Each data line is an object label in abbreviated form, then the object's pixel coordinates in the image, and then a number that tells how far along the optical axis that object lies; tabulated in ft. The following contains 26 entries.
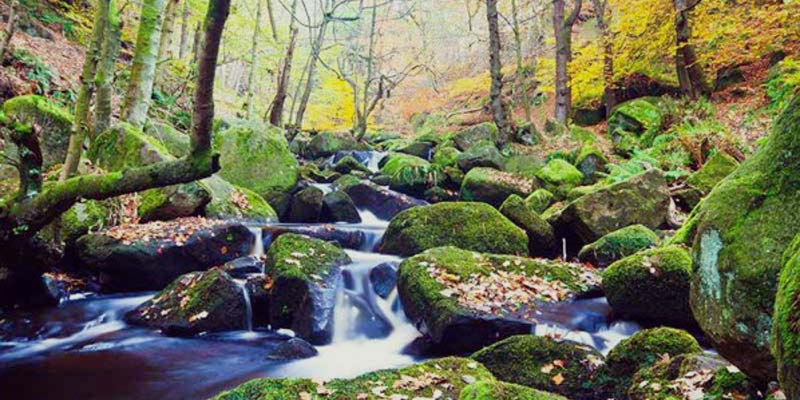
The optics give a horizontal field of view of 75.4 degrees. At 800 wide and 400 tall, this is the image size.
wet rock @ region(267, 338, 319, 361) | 18.62
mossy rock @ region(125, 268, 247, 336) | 20.30
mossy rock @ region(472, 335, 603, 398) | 13.33
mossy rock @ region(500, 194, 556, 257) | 28.84
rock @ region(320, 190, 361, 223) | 38.04
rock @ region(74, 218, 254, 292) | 23.81
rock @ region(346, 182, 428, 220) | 40.91
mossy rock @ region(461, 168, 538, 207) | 40.27
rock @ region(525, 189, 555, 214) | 35.42
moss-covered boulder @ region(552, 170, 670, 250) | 27.84
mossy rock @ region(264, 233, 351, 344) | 20.54
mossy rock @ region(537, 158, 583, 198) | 36.88
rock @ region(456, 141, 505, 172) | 45.34
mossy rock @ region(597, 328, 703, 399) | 13.15
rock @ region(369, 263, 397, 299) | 23.94
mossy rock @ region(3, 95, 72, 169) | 28.77
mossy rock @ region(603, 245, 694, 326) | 17.85
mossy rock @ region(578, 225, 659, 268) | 25.02
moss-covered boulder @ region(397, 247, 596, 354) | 18.03
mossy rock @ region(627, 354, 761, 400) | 9.35
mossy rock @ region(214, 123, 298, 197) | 39.47
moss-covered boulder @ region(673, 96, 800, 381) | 7.70
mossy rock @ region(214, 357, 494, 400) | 10.92
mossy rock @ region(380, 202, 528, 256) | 26.76
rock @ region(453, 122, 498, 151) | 56.85
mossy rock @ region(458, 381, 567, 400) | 9.57
